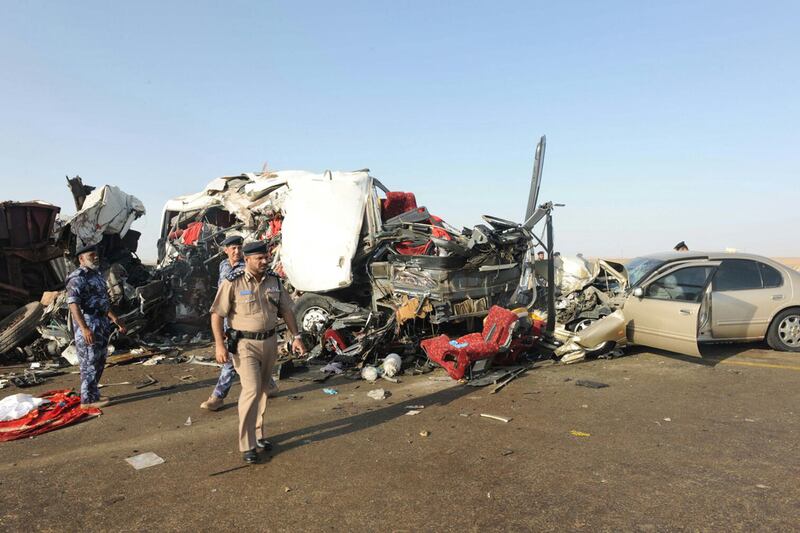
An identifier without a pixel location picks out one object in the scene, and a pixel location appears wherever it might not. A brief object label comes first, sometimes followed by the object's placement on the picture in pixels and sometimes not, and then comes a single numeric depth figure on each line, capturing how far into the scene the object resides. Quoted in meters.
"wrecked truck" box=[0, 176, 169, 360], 8.22
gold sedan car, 6.98
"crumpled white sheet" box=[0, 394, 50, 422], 4.74
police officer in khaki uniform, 3.75
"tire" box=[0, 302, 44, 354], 7.95
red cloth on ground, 4.41
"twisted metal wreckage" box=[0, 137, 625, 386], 6.91
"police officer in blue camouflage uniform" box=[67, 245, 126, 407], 5.10
